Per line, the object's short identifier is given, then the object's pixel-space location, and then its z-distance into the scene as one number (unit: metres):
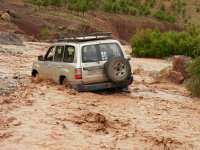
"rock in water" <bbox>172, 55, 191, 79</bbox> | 22.61
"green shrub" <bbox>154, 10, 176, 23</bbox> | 75.94
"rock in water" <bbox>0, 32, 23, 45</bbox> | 37.09
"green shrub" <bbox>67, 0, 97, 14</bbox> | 67.00
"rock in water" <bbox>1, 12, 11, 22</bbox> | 50.44
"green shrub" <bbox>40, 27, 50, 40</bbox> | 48.66
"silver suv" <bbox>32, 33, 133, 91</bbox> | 15.76
